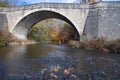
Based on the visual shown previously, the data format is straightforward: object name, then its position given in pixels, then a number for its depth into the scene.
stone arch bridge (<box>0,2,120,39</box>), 11.16
